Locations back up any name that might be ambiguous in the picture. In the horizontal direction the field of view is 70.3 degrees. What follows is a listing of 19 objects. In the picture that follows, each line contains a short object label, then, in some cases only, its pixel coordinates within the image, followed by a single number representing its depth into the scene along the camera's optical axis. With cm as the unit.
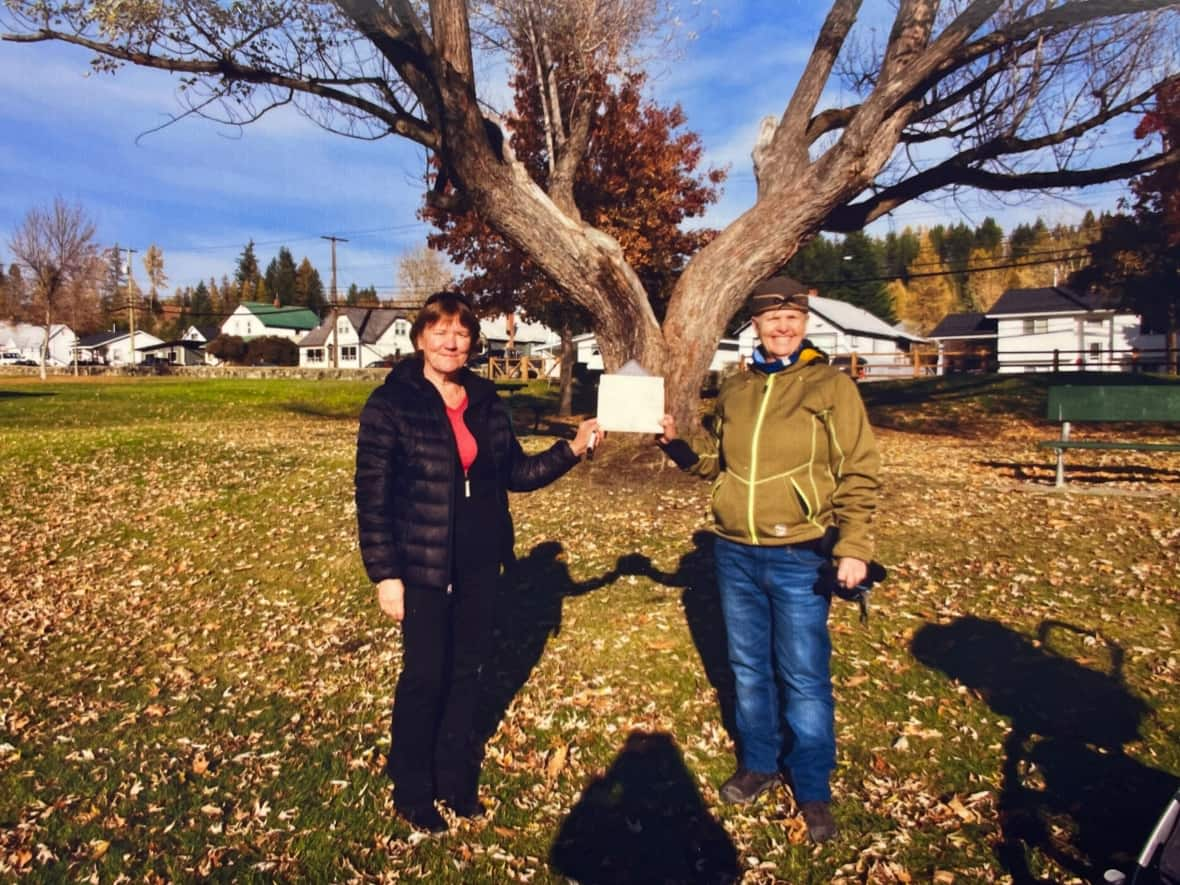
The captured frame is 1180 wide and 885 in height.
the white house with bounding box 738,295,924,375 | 5403
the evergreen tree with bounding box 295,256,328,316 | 11982
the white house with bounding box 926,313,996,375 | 5425
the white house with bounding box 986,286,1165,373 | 5047
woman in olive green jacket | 333
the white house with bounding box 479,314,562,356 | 8331
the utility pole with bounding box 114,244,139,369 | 7067
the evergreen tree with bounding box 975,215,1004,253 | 11000
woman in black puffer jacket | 342
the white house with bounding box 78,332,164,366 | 9900
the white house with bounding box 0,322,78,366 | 10075
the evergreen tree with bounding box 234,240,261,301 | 12562
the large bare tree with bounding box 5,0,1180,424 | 827
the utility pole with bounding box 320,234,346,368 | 4966
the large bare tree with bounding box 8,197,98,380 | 4897
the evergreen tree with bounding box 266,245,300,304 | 11994
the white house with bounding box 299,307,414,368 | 8000
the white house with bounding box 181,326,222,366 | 10264
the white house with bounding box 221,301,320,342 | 9856
